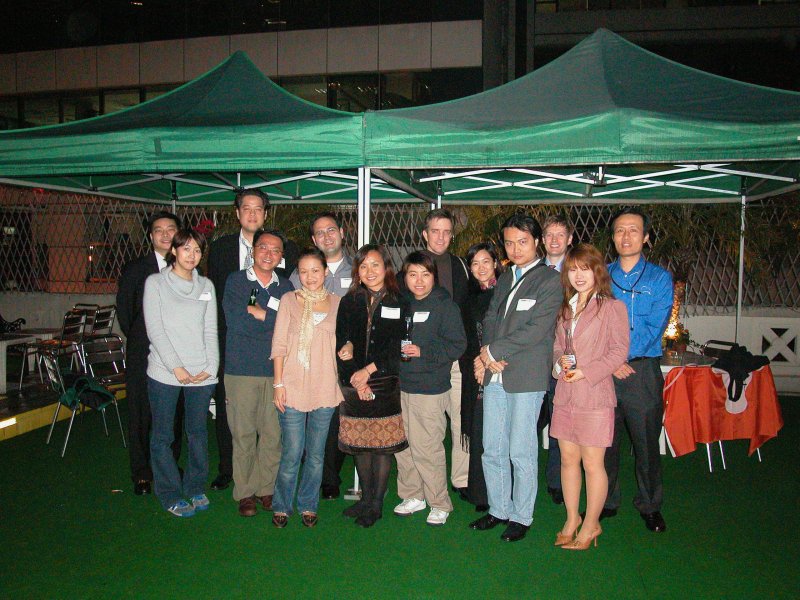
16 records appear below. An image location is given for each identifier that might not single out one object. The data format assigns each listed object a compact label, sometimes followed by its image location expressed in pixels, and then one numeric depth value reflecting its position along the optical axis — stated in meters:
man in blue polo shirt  3.21
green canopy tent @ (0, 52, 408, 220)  3.38
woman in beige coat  3.18
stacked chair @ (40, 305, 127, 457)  4.52
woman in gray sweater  3.28
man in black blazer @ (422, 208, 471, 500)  3.54
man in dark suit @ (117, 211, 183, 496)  3.68
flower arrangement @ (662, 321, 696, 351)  4.82
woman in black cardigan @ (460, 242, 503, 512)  3.40
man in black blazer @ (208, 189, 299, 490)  3.72
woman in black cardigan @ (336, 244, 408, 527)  3.13
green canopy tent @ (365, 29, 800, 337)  3.08
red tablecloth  4.15
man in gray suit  2.97
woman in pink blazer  2.87
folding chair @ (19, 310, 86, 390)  6.12
